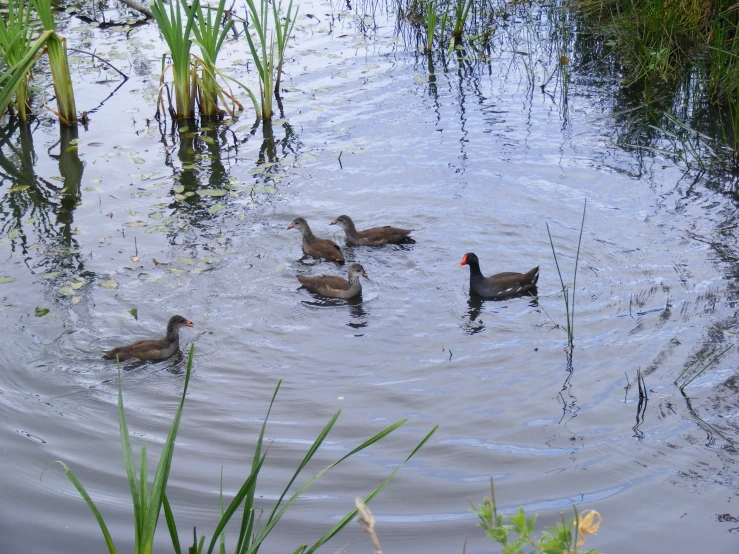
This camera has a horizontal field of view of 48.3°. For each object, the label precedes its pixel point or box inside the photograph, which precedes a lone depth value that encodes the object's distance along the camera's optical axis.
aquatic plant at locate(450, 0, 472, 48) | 14.42
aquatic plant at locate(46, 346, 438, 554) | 3.10
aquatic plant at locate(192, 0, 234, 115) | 10.90
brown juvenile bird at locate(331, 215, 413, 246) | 9.29
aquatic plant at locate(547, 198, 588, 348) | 6.92
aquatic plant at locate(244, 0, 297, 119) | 10.97
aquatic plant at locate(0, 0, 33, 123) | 10.50
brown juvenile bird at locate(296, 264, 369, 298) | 8.44
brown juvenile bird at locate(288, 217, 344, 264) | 9.30
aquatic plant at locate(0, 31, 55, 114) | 8.84
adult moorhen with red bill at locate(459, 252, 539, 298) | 8.28
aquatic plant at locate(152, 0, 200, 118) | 10.52
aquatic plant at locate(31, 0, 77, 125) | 10.91
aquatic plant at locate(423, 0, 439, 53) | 13.92
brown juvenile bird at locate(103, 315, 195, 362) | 7.18
